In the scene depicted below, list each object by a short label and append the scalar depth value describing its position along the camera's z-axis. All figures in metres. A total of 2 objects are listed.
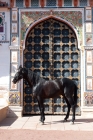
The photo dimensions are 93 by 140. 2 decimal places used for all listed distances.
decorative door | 9.17
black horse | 7.55
